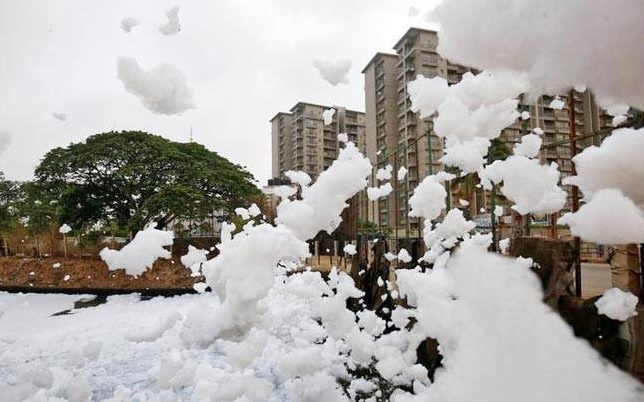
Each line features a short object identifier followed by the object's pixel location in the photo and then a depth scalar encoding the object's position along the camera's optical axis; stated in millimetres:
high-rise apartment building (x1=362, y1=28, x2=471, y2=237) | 38750
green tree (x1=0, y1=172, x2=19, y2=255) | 23016
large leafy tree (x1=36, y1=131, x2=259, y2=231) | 17969
